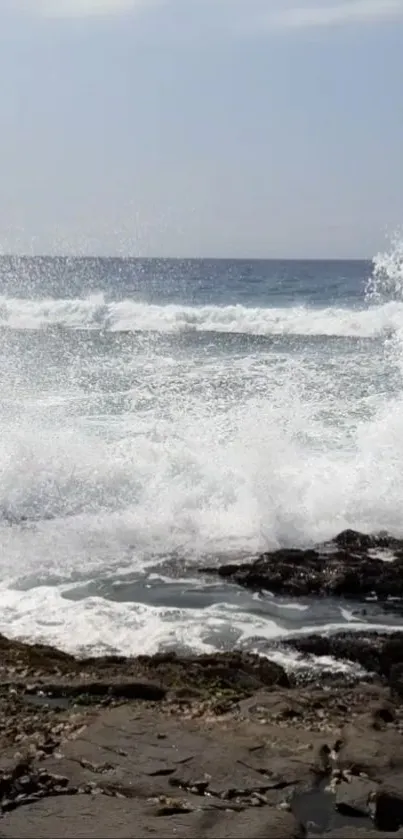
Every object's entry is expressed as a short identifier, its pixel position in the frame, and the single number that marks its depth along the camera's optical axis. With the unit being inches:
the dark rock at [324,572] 296.5
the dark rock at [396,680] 215.3
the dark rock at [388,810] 153.2
